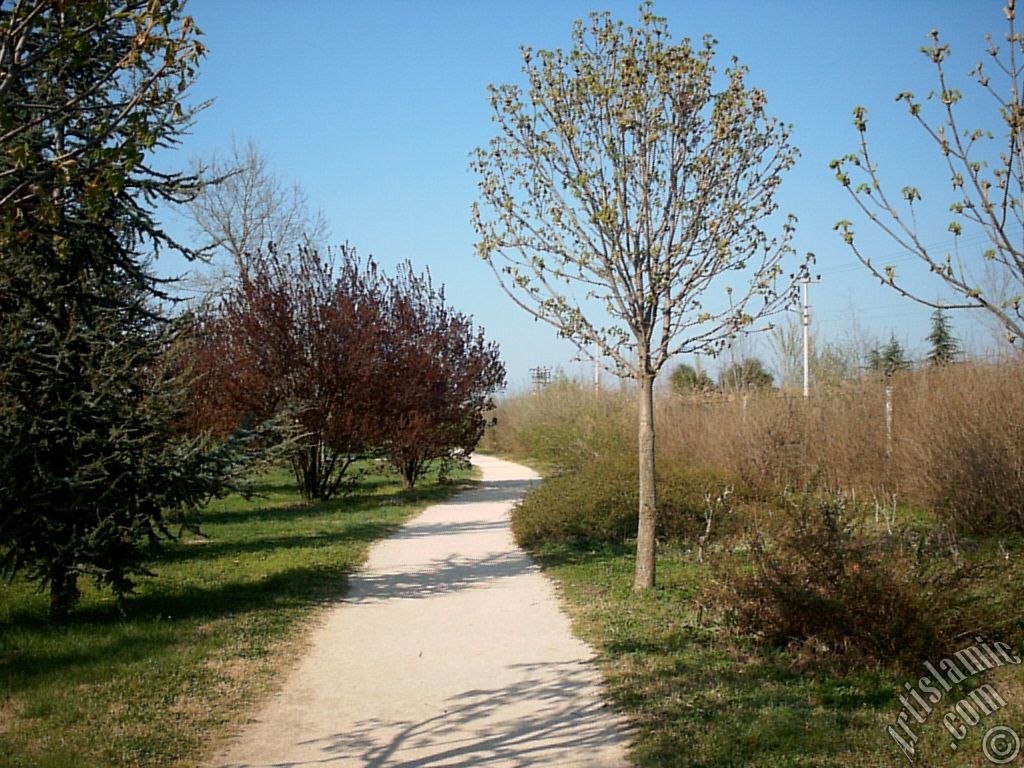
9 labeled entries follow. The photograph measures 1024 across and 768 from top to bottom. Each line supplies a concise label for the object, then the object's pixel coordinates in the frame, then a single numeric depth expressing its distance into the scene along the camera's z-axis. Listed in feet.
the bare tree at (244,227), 124.25
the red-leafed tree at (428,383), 71.72
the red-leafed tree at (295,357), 65.62
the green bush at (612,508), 43.93
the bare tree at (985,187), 12.69
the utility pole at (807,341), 87.91
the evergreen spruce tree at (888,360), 55.42
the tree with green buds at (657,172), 29.30
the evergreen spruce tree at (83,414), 27.20
